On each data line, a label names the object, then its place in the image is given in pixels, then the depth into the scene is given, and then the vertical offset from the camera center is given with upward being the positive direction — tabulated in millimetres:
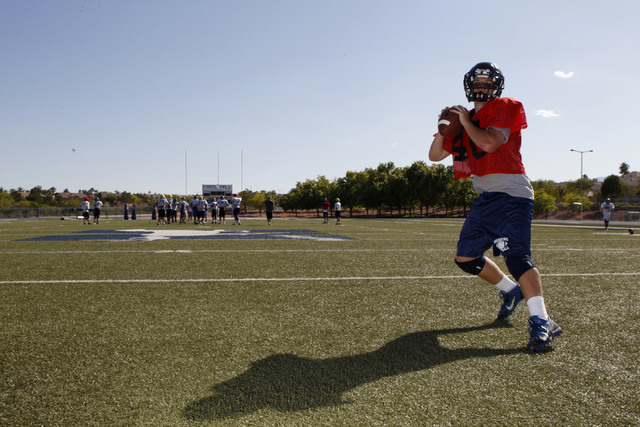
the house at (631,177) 162750 +11903
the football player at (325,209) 28658 -158
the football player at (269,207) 24403 +8
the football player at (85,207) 26758 -2
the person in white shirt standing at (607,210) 21578 -130
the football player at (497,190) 2936 +134
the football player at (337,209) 27034 -118
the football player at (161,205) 25188 +121
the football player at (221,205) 26281 +130
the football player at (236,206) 25578 +68
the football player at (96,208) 26766 -65
